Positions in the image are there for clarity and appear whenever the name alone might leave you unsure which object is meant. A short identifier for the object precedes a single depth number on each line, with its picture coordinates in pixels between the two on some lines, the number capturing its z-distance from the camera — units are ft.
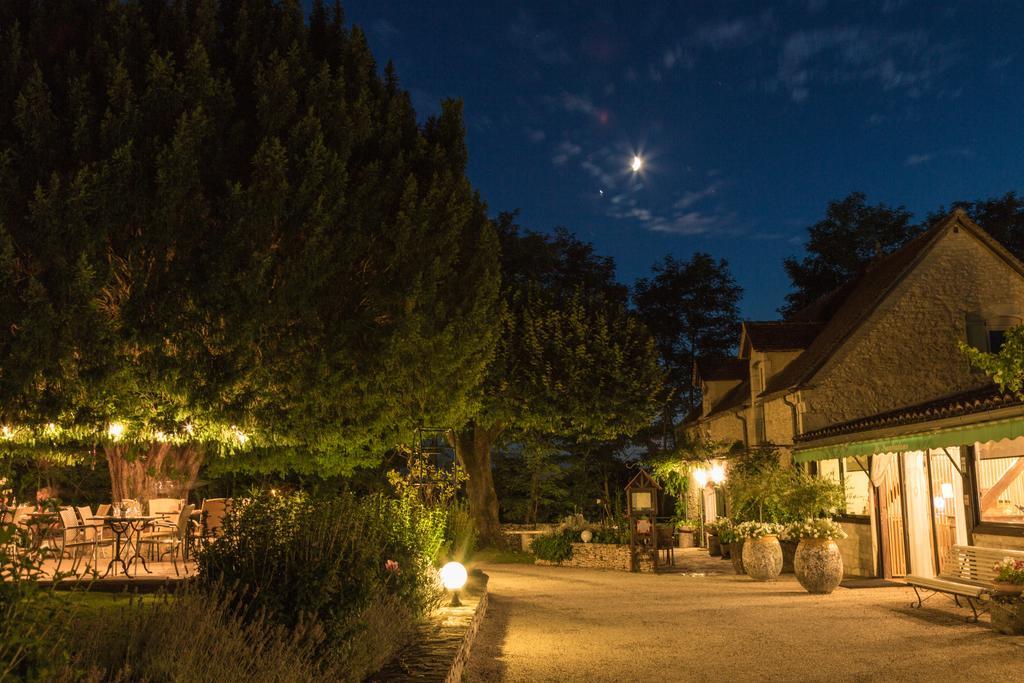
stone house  45.80
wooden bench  36.19
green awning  39.29
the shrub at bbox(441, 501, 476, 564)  48.29
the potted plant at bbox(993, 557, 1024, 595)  33.45
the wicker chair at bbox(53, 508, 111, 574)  48.32
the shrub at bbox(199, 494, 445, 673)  23.21
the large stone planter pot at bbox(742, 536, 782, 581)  54.85
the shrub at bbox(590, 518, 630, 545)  69.69
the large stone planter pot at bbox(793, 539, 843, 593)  47.42
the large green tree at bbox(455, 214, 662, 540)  74.84
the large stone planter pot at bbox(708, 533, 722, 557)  77.92
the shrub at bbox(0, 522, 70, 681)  13.05
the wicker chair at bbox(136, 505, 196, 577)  48.65
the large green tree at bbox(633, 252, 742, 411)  141.79
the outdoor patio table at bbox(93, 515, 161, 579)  44.09
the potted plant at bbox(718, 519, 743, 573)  58.08
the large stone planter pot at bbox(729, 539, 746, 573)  60.64
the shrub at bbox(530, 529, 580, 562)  71.56
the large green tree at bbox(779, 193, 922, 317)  130.93
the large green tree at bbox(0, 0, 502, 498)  39.04
